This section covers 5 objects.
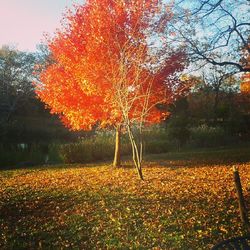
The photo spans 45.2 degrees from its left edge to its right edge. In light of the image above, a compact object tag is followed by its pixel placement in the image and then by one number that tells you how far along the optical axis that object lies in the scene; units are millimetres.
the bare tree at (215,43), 13445
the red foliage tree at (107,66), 11062
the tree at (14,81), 35062
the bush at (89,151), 16844
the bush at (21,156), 17078
